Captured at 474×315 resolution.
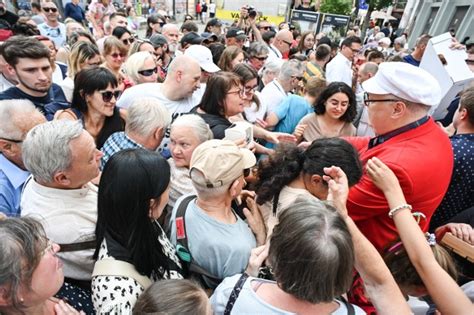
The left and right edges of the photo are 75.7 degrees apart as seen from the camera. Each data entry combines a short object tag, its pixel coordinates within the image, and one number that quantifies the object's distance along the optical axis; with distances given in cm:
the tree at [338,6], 2339
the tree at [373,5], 2277
